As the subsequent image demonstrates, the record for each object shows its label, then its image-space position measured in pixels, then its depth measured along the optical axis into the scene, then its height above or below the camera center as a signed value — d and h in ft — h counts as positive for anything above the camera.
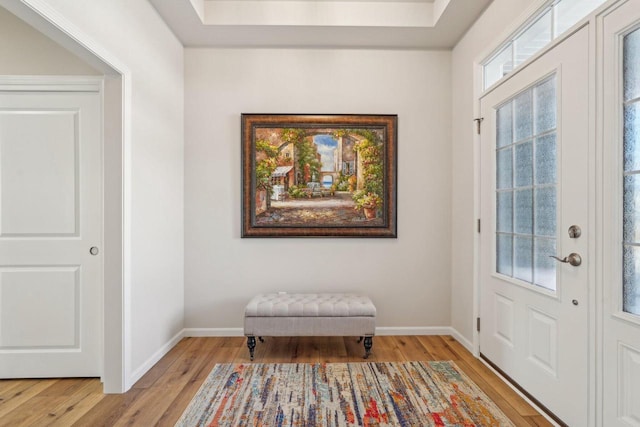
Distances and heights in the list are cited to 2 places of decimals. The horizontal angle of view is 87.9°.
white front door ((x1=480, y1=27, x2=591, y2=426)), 5.88 -0.31
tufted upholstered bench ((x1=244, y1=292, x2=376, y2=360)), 9.25 -3.06
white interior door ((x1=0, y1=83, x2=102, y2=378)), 7.76 -0.37
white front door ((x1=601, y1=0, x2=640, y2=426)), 4.94 -0.04
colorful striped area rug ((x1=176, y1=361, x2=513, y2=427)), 6.52 -4.06
